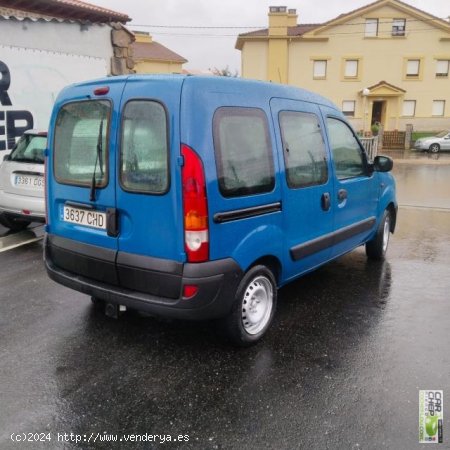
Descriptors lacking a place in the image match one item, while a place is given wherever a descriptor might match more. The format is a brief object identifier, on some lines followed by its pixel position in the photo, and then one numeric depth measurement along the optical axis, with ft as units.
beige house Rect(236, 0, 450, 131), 108.06
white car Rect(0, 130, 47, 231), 20.51
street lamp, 106.11
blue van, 9.43
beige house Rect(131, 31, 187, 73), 133.90
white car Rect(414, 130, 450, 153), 84.69
